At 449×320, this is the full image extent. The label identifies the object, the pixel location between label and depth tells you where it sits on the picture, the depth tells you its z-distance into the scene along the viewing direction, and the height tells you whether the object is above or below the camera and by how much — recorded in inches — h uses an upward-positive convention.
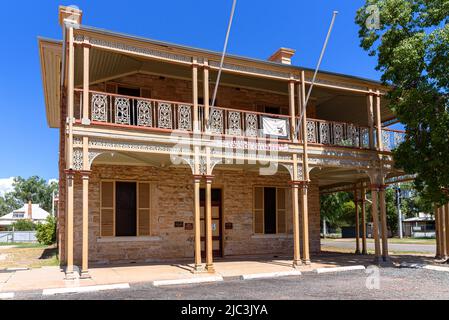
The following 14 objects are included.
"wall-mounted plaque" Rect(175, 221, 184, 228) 623.2 -24.0
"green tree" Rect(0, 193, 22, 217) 3629.4 +37.9
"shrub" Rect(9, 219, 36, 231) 1988.2 -75.7
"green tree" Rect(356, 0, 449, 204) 528.7 +151.8
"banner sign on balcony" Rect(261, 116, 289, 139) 565.0 +96.7
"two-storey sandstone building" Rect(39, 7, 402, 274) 478.0 +63.0
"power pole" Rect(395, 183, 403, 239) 1765.5 -10.8
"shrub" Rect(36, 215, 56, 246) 962.7 -51.9
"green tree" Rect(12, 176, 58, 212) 3646.7 +139.3
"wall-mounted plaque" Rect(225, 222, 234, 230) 658.8 -29.1
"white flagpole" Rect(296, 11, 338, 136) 537.3 +161.8
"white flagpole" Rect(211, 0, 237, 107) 485.8 +179.0
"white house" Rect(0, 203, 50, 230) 2347.4 -33.6
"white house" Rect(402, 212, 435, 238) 2054.9 -114.5
